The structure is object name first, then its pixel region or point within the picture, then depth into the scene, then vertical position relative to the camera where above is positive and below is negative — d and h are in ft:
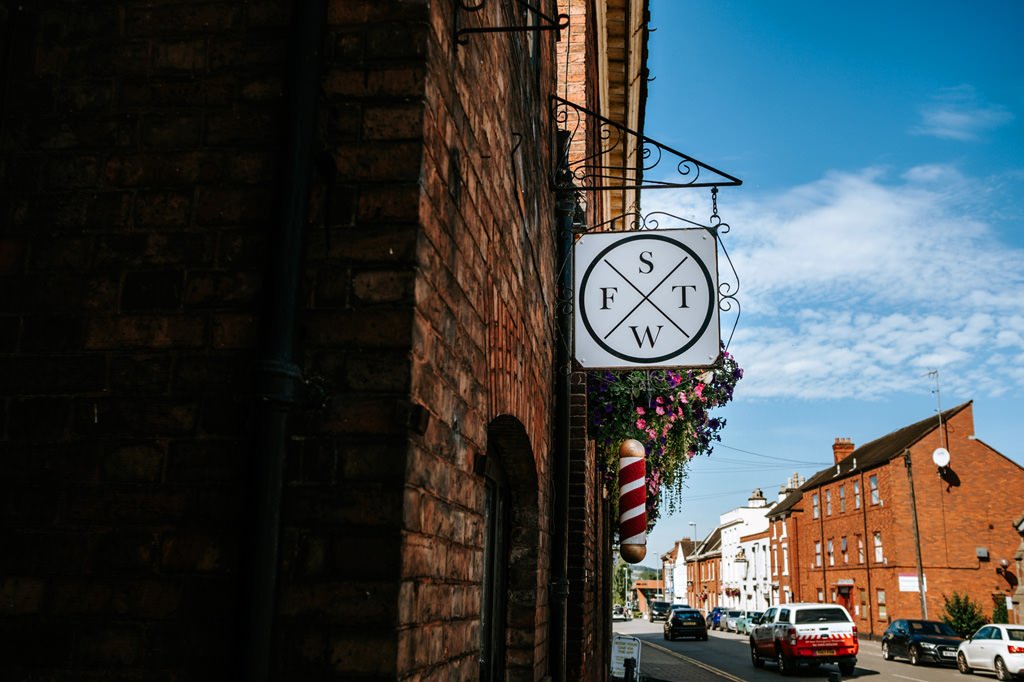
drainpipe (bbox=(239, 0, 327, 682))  6.43 +1.43
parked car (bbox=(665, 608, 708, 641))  128.77 -10.74
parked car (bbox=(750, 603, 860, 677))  68.85 -6.56
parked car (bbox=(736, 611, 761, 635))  157.48 -12.64
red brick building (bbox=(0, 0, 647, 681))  6.79 +1.57
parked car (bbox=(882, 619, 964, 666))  82.69 -8.07
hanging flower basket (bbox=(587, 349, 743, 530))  27.78 +4.29
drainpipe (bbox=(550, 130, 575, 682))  18.38 +2.52
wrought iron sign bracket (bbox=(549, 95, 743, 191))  16.39 +7.39
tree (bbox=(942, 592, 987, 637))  111.04 -7.41
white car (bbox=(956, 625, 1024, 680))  69.15 -7.47
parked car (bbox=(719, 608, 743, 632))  169.58 -13.26
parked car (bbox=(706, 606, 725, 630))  192.77 -14.58
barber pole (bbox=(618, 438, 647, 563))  27.99 +1.37
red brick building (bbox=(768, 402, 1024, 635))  129.18 +4.84
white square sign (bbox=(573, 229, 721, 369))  18.01 +4.92
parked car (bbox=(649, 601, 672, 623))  211.00 -14.82
